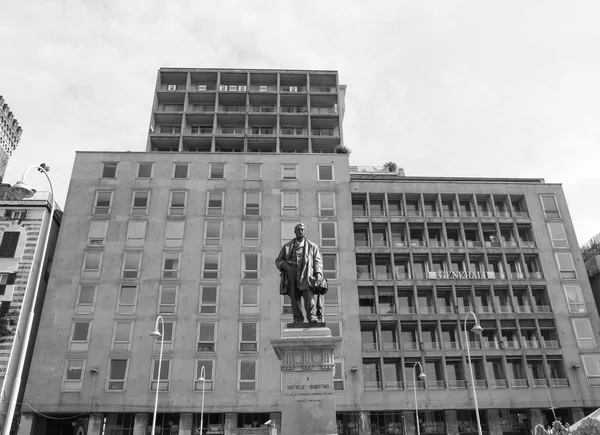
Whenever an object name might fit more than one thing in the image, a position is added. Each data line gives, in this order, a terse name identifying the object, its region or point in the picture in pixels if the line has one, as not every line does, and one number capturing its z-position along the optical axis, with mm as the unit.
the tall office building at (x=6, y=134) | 84250
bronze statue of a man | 17516
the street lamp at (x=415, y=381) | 47181
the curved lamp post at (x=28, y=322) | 18500
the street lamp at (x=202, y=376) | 44919
